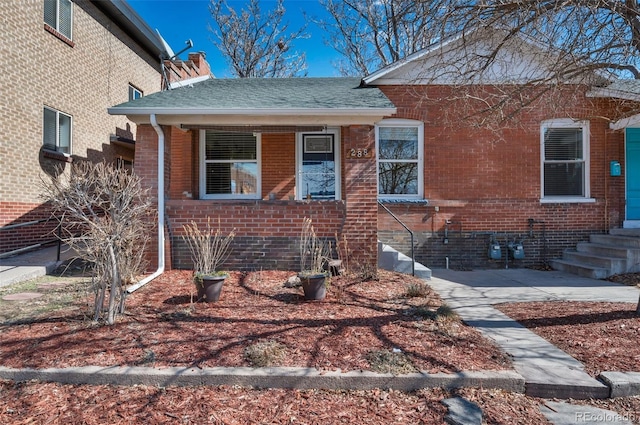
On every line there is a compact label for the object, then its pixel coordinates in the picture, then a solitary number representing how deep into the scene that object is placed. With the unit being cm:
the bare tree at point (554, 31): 477
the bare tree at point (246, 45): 2181
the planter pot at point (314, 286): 506
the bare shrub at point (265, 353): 326
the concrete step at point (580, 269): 747
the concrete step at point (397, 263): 694
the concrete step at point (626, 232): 824
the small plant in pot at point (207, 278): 496
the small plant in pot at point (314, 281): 507
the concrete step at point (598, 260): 745
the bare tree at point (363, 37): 1672
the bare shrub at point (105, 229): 416
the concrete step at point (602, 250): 761
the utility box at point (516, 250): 860
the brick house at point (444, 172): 876
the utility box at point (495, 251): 865
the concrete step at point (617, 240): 777
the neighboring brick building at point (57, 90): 843
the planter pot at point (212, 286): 494
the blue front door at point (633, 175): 884
